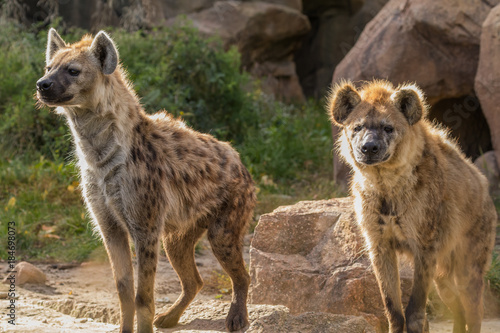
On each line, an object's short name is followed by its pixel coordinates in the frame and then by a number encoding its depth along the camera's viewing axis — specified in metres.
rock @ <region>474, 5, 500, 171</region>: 11.83
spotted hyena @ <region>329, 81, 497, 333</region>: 7.03
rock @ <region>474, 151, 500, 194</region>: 12.57
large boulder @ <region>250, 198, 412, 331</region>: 8.21
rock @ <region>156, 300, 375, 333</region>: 6.76
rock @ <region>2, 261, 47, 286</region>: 9.98
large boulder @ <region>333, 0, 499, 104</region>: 12.80
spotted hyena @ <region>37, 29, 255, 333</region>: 6.78
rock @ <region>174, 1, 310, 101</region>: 19.30
